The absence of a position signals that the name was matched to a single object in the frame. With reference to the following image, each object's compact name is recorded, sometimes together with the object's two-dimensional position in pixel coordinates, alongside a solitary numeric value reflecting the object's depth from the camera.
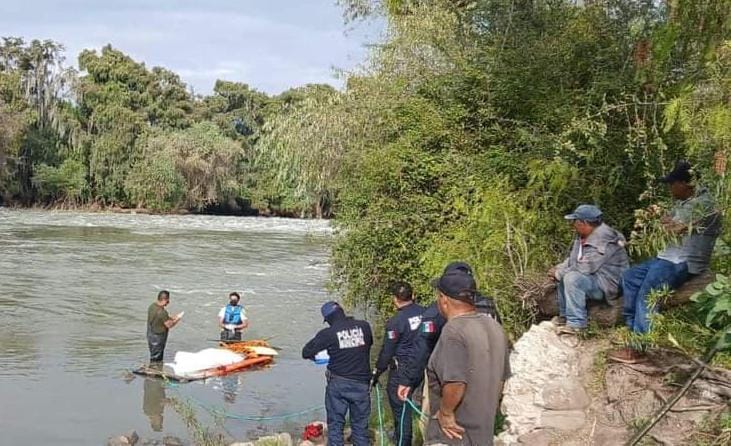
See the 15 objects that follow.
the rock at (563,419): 6.34
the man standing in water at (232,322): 15.95
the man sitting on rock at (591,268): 7.09
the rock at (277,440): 8.20
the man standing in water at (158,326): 13.83
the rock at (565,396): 6.51
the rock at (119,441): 9.80
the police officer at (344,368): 7.51
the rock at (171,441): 9.95
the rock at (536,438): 6.30
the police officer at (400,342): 7.60
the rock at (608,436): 5.98
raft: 13.41
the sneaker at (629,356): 6.36
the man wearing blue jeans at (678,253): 6.18
